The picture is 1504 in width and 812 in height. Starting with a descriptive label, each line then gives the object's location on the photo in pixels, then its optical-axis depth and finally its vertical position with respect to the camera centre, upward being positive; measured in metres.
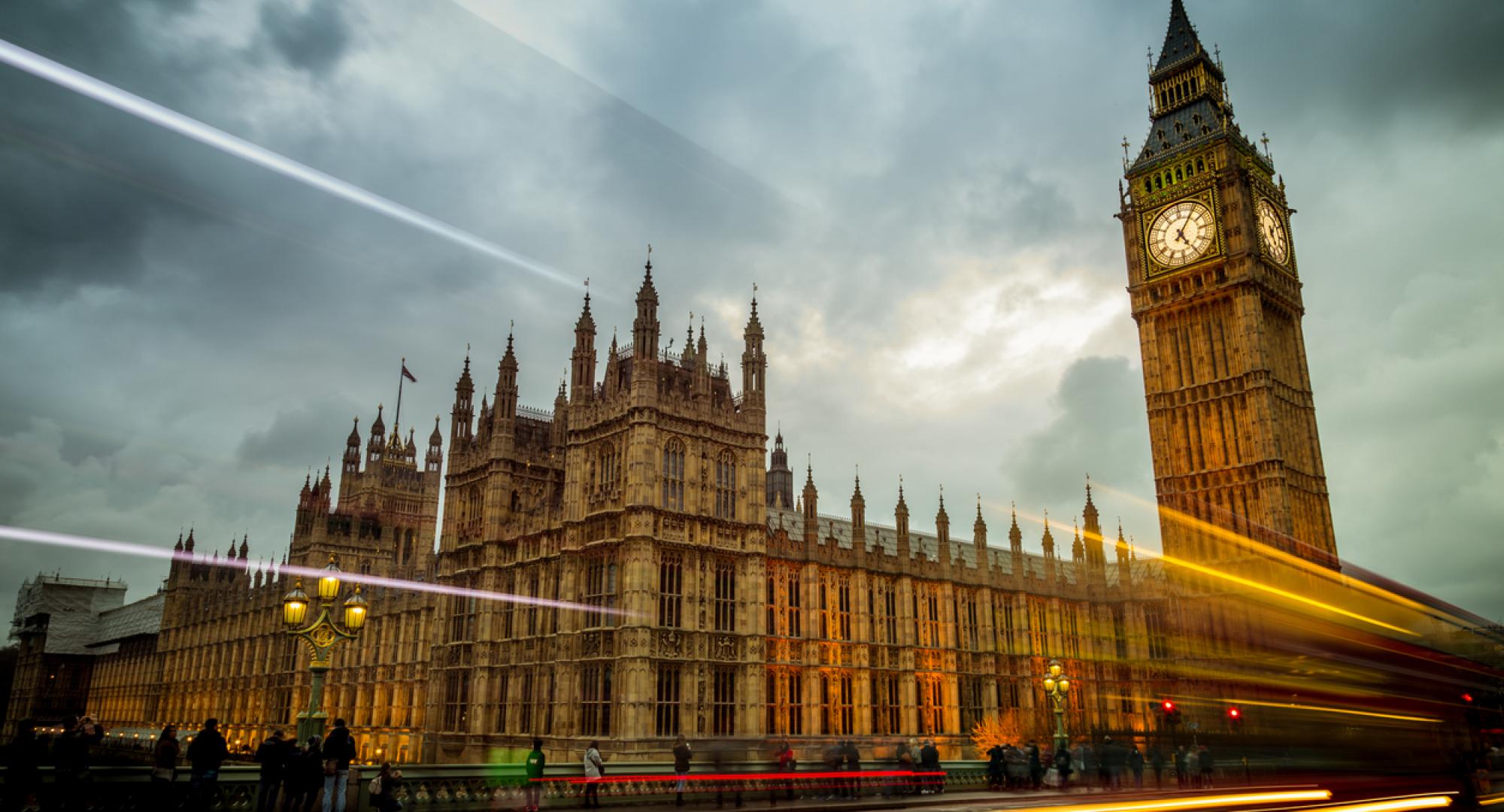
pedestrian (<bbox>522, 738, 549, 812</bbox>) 24.25 -1.75
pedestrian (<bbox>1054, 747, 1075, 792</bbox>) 34.28 -2.05
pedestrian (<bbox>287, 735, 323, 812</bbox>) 19.52 -1.23
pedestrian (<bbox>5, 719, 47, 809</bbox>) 17.31 -1.04
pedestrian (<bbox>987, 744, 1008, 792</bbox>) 33.66 -2.07
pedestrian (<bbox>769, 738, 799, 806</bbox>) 29.47 -1.71
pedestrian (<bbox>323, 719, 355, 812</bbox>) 19.77 -1.01
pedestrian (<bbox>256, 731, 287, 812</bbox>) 19.58 -1.04
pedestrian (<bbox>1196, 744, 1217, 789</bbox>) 32.62 -1.91
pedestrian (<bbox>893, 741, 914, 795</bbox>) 31.31 -1.95
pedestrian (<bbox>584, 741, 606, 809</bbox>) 25.53 -1.69
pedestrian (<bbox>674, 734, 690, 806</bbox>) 27.67 -1.48
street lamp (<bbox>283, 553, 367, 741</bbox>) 22.50 +1.95
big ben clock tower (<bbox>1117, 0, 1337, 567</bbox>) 67.31 +25.81
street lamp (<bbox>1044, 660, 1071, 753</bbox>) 36.62 +0.68
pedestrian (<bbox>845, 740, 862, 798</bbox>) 30.38 -1.89
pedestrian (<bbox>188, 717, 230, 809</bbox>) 19.48 -1.02
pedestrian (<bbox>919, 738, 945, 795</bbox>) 30.67 -1.84
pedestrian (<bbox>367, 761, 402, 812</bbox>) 20.61 -1.73
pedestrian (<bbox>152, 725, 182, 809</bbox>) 19.23 -1.11
